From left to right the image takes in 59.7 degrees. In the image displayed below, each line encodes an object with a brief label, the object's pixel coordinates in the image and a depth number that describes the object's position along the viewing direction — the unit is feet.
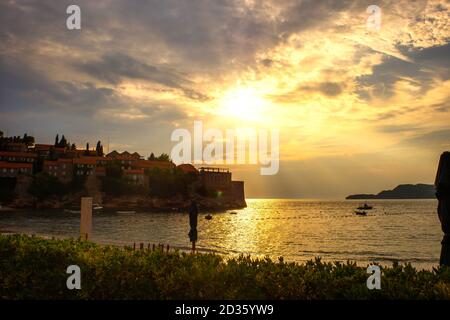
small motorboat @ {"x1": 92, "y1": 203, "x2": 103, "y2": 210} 447.47
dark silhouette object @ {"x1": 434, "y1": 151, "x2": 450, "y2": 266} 27.99
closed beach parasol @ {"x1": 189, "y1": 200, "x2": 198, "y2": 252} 62.22
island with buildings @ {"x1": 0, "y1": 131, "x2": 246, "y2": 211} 428.15
